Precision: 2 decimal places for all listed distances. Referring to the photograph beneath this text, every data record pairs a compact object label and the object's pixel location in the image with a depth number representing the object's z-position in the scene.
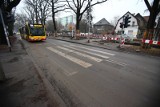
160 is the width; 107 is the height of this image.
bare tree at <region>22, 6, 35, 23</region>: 47.84
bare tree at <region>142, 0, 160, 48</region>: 11.11
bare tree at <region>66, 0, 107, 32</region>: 22.00
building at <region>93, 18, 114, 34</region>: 60.16
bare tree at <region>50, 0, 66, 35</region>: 29.66
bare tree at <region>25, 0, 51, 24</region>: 35.69
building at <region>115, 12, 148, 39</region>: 38.11
